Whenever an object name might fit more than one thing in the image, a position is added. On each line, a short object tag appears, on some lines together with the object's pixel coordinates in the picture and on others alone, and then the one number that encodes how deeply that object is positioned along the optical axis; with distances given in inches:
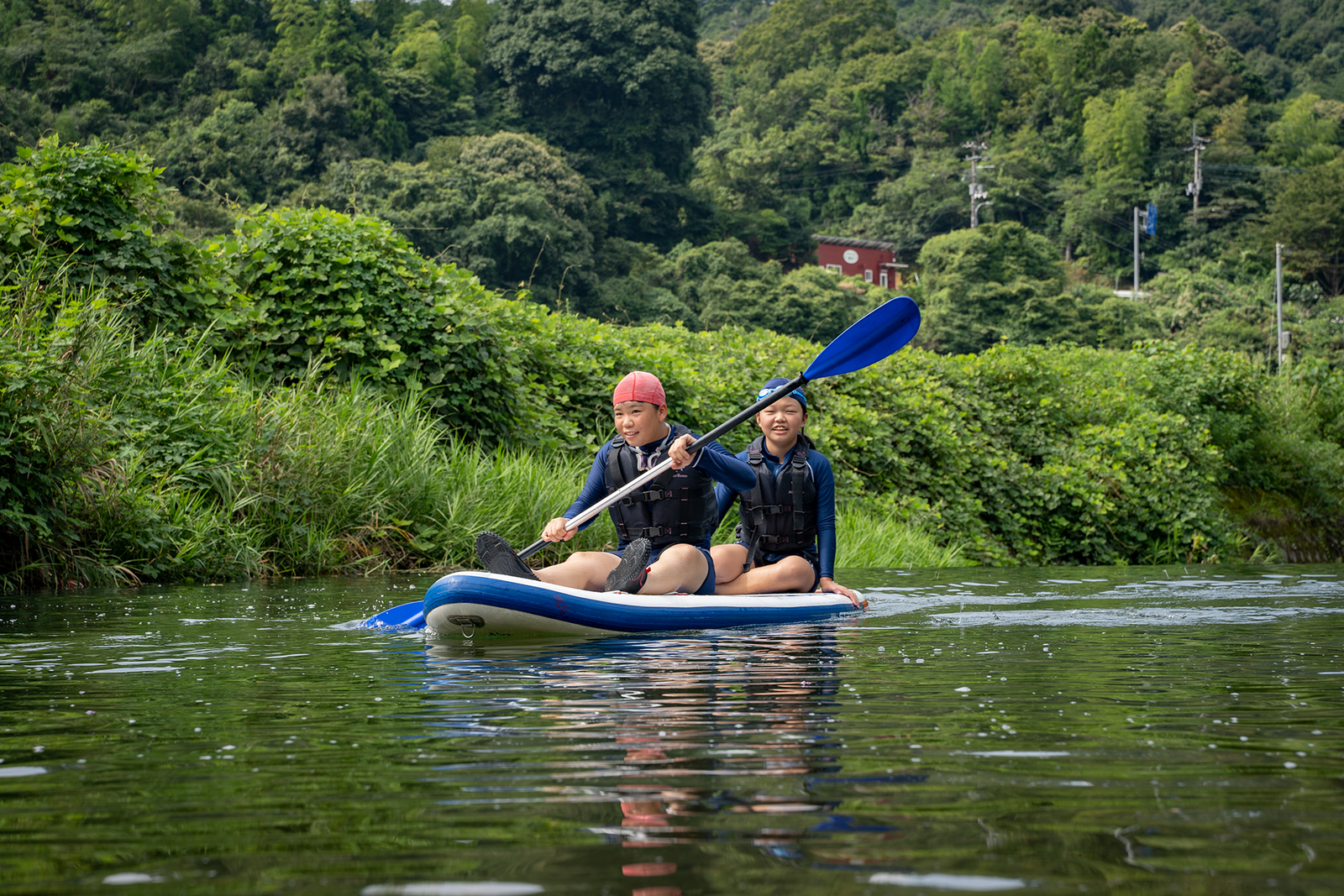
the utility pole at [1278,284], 1702.8
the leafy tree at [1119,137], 2327.8
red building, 2245.3
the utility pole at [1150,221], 2147.0
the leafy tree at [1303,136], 2263.8
